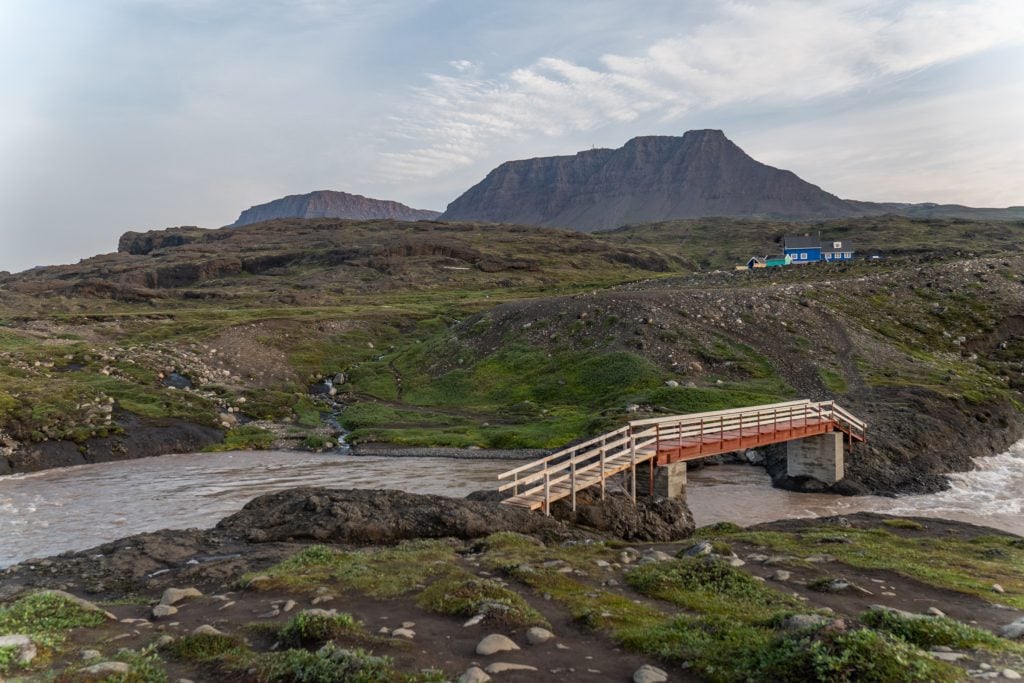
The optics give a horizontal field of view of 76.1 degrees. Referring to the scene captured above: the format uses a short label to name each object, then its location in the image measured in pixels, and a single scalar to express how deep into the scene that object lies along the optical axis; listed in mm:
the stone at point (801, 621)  10668
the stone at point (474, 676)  9664
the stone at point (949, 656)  10211
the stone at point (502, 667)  10180
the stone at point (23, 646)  9992
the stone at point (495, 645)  11055
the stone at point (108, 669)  9492
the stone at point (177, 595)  15234
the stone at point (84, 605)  13506
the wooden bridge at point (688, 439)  25797
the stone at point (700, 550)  18953
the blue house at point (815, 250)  161625
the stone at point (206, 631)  11672
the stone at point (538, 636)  11648
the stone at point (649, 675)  9797
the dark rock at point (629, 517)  25422
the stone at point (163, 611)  14000
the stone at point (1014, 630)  12484
